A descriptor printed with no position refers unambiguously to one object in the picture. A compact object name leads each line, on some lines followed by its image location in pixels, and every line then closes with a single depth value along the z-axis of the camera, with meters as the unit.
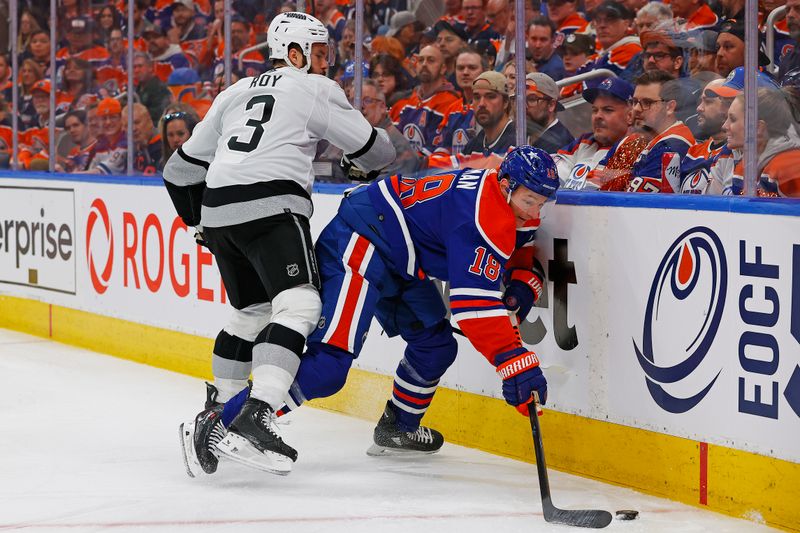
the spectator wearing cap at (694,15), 7.11
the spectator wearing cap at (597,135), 7.48
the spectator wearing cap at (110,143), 12.18
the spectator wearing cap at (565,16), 8.11
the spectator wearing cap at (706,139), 6.64
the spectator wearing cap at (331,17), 9.43
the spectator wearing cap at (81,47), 12.67
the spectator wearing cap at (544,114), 7.77
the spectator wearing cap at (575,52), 8.00
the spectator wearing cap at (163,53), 11.48
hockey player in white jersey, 6.67
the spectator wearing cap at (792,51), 6.33
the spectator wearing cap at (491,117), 8.12
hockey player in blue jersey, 6.56
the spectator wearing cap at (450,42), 8.69
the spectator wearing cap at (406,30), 9.03
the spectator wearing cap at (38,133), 13.22
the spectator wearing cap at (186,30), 11.21
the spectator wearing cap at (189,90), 11.03
